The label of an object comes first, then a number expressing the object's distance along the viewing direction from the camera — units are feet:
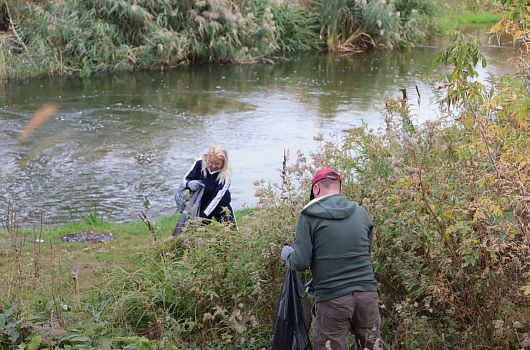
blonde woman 27.73
